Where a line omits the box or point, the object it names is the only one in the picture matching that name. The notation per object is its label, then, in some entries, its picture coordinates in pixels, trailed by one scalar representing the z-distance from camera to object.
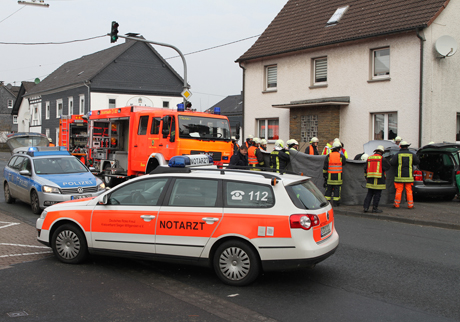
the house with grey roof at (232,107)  45.31
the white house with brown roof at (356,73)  17.23
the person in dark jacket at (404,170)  11.92
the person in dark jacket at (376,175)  11.35
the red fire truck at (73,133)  19.36
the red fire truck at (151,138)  13.49
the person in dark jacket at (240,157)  13.41
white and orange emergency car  5.50
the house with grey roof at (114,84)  40.12
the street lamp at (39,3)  17.55
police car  10.99
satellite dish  16.75
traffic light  17.25
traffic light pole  17.54
